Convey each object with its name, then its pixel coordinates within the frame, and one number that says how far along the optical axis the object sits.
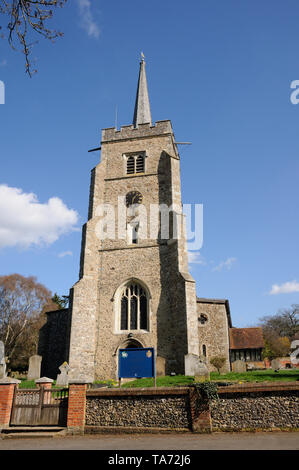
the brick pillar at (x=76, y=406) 8.71
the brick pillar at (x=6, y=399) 9.06
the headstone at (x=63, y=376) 16.30
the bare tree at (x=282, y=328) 49.73
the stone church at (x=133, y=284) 17.94
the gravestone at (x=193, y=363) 14.80
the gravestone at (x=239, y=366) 18.88
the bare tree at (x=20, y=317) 35.94
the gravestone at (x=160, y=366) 16.80
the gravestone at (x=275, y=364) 23.41
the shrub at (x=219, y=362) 17.78
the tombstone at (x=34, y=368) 19.78
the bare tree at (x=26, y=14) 4.90
